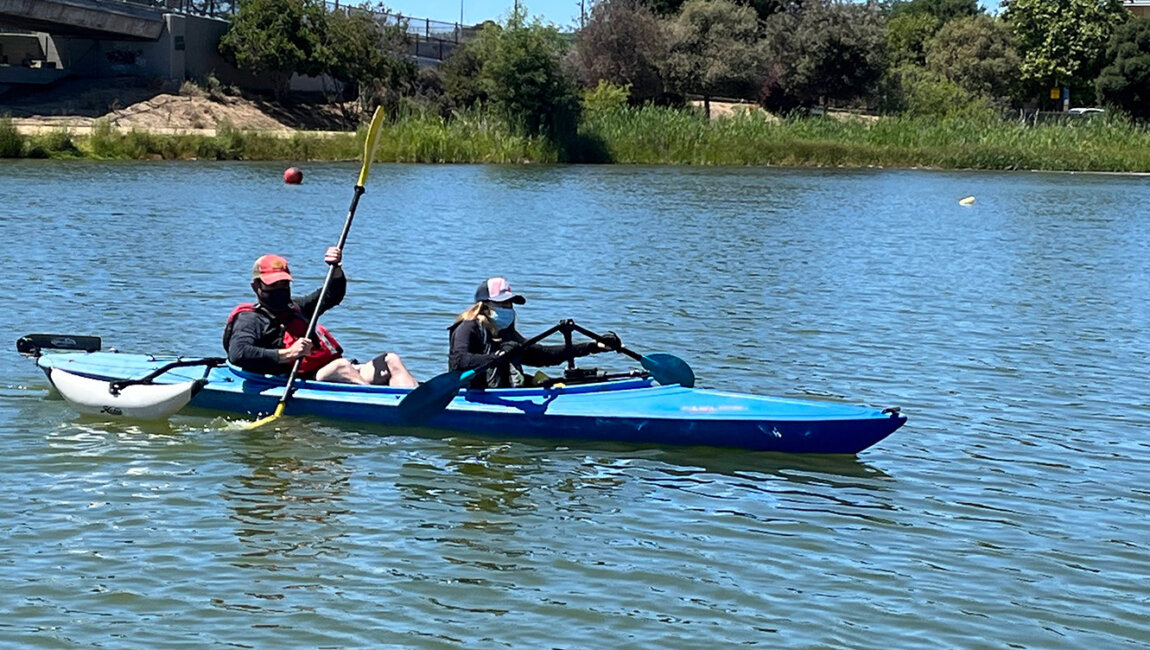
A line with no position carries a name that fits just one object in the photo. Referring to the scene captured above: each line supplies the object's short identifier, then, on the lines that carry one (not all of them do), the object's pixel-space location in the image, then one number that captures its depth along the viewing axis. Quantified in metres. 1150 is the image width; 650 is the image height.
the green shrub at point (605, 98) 52.94
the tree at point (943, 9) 93.44
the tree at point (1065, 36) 67.94
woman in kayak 10.80
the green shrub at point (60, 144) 40.44
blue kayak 10.19
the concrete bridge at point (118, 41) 51.56
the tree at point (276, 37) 53.88
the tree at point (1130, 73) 63.00
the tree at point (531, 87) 47.56
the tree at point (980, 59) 68.62
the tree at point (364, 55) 55.31
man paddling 11.15
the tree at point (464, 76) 58.41
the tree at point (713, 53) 60.84
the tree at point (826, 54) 60.03
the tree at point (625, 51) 60.72
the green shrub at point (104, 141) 41.44
